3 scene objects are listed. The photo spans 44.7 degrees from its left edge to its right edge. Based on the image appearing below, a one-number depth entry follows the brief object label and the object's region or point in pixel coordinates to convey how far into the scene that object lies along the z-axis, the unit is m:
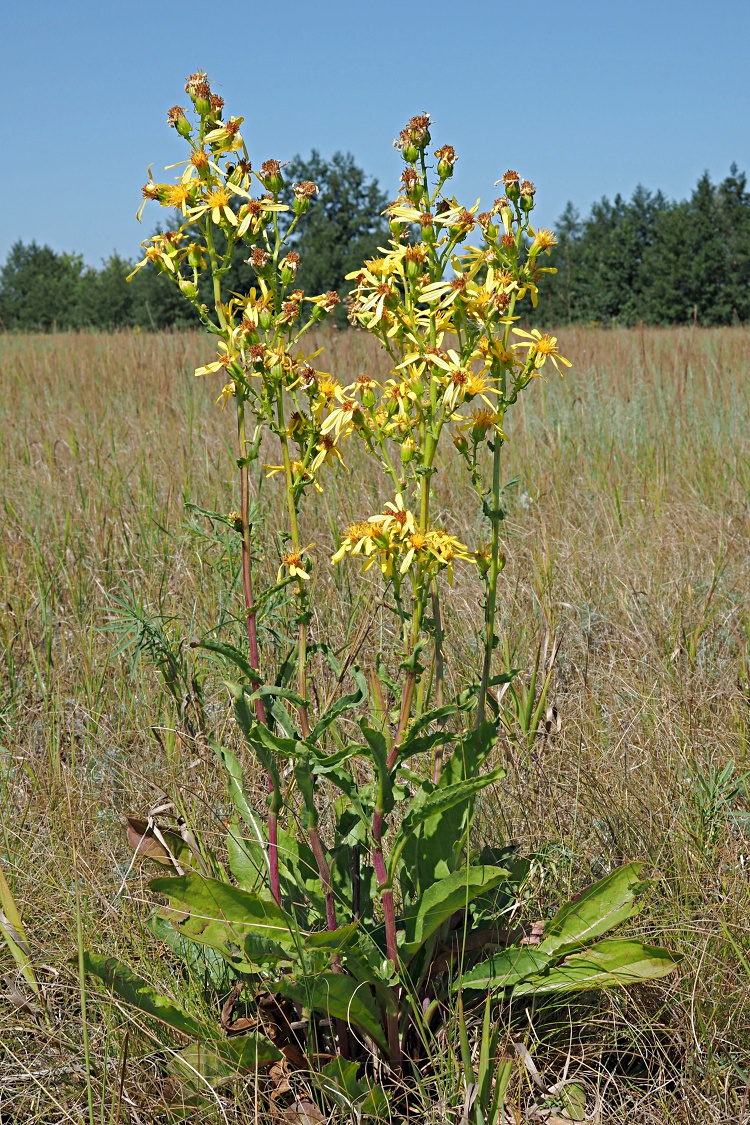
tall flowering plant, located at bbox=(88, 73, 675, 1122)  1.11
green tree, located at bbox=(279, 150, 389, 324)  22.75
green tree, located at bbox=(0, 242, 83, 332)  31.29
